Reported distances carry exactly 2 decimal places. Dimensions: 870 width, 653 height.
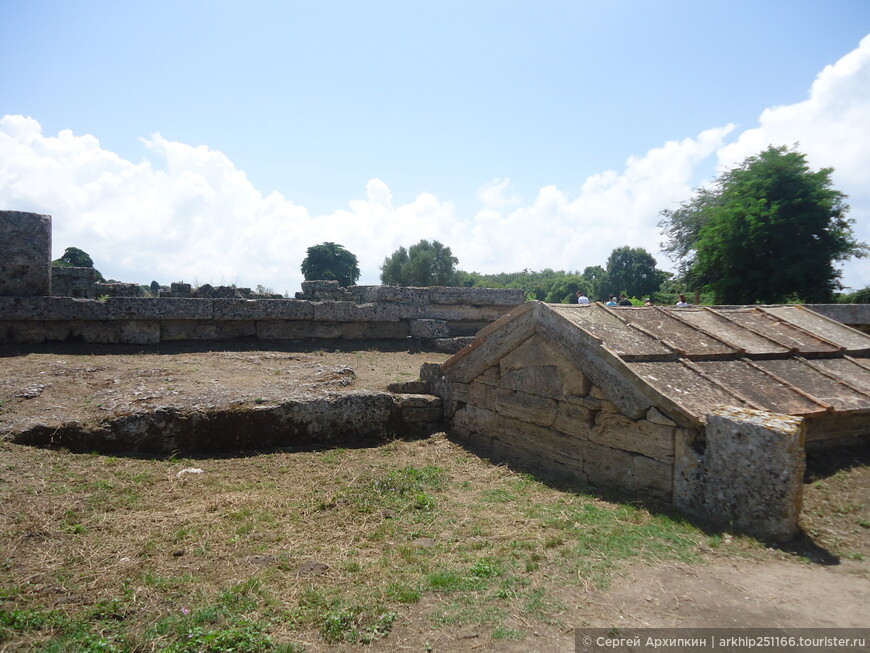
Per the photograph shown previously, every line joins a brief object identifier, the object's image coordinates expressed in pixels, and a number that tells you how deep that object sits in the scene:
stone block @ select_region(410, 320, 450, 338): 9.90
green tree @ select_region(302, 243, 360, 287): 50.97
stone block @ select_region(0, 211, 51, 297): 7.51
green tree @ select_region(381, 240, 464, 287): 51.66
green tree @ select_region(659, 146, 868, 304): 14.82
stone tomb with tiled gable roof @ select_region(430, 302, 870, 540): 3.91
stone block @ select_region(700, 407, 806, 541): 3.70
